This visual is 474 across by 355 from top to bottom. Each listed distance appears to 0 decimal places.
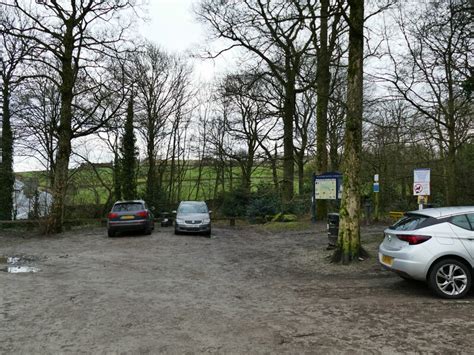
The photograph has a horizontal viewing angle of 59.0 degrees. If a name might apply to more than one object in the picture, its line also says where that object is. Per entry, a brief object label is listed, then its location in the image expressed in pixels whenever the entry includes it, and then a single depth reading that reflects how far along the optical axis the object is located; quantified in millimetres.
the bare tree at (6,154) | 24577
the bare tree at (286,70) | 20359
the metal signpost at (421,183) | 12789
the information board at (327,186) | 19875
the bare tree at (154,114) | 30641
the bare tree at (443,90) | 17922
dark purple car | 18609
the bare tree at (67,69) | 19516
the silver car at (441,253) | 6988
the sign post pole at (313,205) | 20594
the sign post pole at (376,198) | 17983
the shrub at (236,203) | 28672
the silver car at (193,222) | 18812
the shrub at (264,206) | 25328
